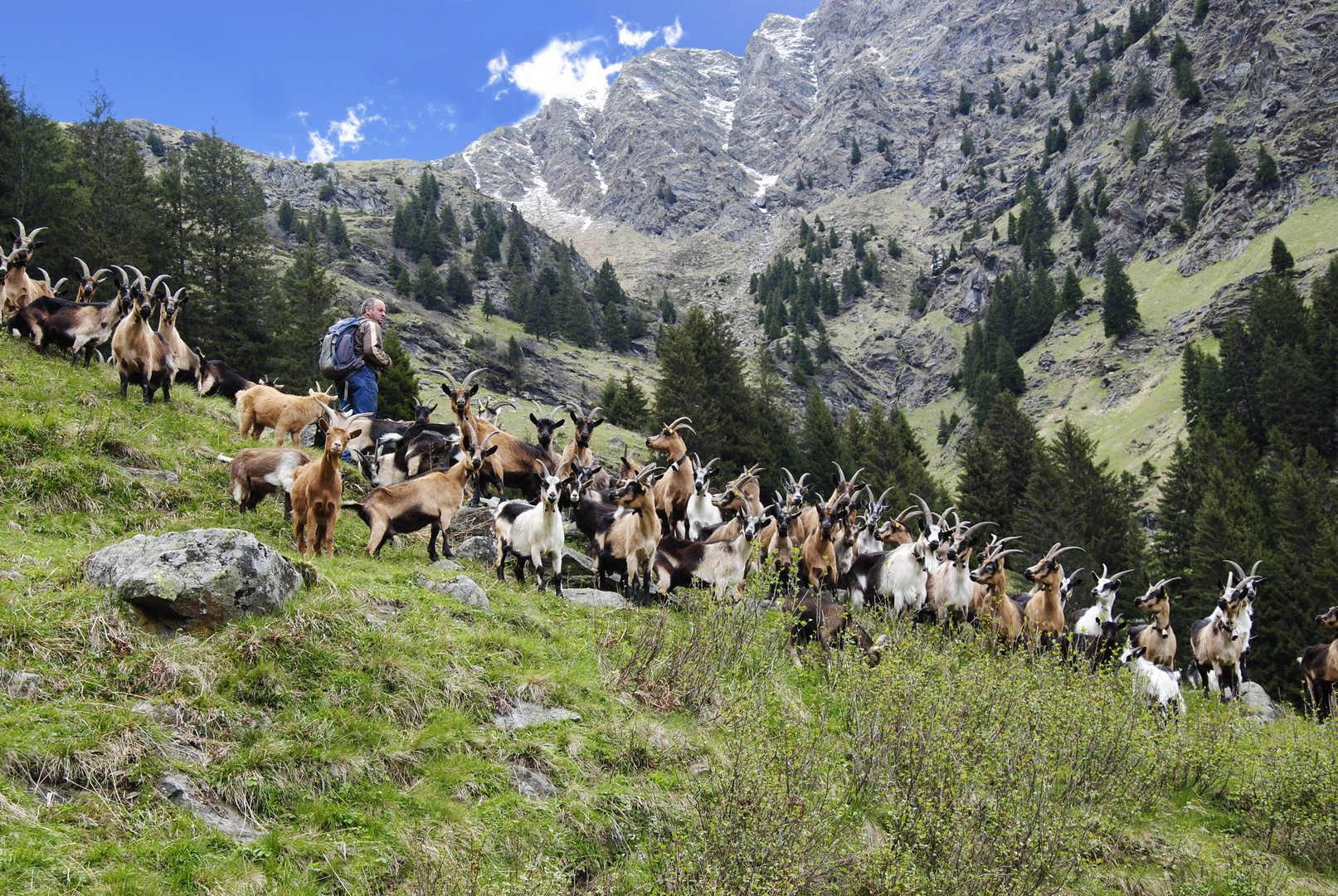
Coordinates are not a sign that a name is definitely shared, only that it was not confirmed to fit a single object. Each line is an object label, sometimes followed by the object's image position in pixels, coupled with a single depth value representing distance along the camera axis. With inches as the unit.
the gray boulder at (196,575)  228.4
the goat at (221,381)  761.6
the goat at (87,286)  733.3
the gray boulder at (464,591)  345.1
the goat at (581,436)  661.8
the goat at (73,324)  589.6
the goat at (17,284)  626.8
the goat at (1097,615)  638.7
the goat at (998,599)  552.4
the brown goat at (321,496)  386.6
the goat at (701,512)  657.6
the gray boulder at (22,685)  189.8
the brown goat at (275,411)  621.6
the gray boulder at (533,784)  224.5
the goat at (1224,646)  676.1
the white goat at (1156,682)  422.9
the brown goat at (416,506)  442.3
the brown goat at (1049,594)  622.5
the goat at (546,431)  650.8
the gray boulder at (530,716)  253.0
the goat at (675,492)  632.4
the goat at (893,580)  584.4
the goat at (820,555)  579.5
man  520.7
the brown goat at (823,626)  406.0
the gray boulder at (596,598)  443.5
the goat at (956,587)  578.2
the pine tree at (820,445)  1722.4
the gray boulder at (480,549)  532.7
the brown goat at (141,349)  520.7
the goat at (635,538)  522.0
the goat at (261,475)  429.4
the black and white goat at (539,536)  468.4
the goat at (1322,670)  668.7
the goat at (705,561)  520.4
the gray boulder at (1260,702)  662.1
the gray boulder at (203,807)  175.3
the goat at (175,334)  569.3
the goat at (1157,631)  693.9
